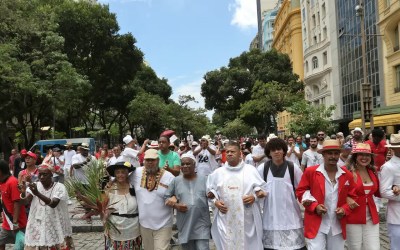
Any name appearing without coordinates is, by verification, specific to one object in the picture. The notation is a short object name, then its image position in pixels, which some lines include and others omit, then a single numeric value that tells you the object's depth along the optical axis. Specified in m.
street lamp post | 16.05
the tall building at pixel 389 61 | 29.33
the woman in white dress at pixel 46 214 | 5.26
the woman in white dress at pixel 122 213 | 5.00
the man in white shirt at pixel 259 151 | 9.91
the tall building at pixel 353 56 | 33.81
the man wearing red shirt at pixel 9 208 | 5.61
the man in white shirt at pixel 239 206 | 4.66
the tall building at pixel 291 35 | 57.91
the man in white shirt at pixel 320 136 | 11.26
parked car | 25.75
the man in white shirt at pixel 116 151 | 11.69
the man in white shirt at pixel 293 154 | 10.81
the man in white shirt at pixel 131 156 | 7.68
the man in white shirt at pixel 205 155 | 10.80
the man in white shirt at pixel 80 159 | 9.91
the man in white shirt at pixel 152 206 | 5.07
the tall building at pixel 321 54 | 43.69
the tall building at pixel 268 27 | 91.25
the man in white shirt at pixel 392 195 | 4.97
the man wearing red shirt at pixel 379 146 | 8.64
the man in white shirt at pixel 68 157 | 12.95
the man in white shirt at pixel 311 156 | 10.15
